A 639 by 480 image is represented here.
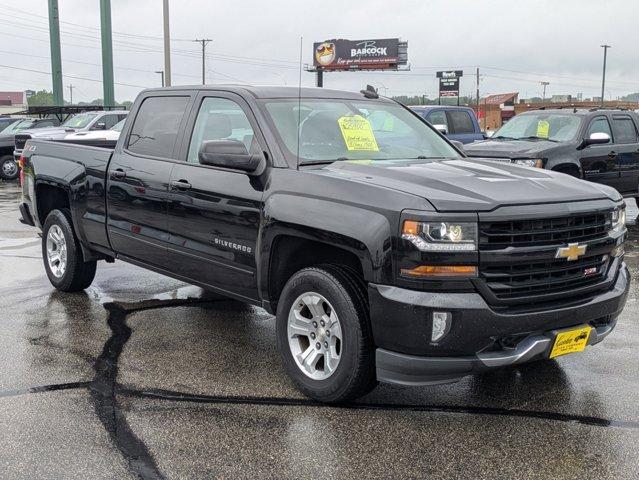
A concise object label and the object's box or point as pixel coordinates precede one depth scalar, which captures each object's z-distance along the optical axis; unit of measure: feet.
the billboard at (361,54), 261.44
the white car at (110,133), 49.12
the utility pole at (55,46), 111.65
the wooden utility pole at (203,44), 251.80
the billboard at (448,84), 241.90
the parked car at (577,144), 36.01
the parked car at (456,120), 52.90
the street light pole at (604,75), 274.40
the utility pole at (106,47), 109.09
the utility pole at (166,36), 88.79
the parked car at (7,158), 68.74
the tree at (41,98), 468.75
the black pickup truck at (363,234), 12.25
